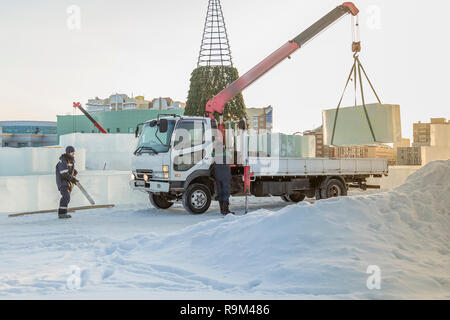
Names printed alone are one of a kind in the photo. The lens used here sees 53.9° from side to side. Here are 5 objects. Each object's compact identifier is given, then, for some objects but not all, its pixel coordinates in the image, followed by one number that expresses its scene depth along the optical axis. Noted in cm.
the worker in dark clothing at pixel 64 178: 1068
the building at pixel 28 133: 5500
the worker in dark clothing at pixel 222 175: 1102
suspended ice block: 1024
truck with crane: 1085
